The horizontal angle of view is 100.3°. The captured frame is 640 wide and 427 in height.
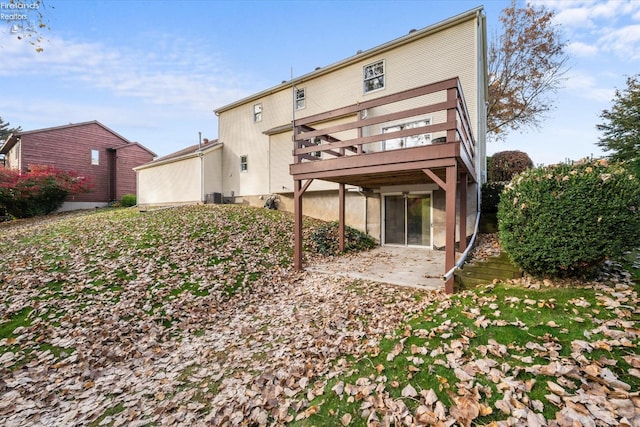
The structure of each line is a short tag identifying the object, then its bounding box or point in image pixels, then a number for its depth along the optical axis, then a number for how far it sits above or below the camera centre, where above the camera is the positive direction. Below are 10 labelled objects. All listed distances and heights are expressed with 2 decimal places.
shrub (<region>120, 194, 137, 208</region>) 22.97 +1.07
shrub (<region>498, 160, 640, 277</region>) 4.02 -0.08
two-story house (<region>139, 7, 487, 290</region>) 6.04 +2.54
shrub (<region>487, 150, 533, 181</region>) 12.66 +2.37
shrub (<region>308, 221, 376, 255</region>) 9.75 -1.07
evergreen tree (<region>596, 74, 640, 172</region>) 17.23 +6.03
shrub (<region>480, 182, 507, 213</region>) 9.70 +0.63
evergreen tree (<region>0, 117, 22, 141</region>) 39.25 +12.57
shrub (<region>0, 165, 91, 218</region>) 16.89 +1.63
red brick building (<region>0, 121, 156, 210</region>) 20.81 +5.07
